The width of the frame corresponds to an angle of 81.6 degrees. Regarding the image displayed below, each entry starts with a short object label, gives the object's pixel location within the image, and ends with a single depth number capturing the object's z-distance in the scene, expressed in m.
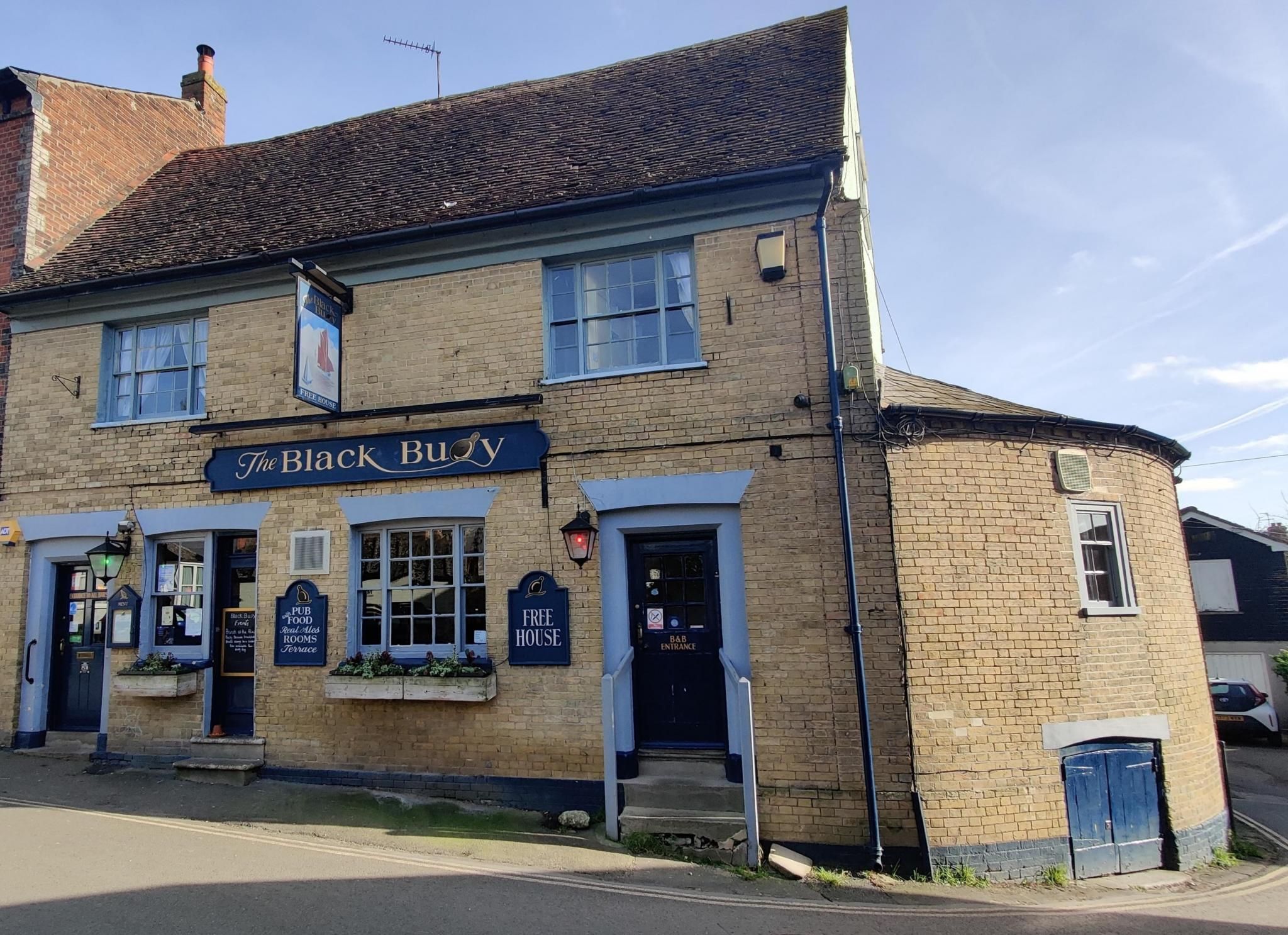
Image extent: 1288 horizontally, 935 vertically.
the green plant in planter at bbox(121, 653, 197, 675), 8.37
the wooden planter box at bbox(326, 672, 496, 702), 7.41
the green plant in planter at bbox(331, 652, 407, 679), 7.72
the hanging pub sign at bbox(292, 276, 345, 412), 7.66
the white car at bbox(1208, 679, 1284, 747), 17.08
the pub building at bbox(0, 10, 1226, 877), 6.90
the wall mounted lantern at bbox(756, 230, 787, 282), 7.40
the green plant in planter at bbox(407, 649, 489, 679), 7.53
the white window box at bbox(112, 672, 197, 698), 8.24
